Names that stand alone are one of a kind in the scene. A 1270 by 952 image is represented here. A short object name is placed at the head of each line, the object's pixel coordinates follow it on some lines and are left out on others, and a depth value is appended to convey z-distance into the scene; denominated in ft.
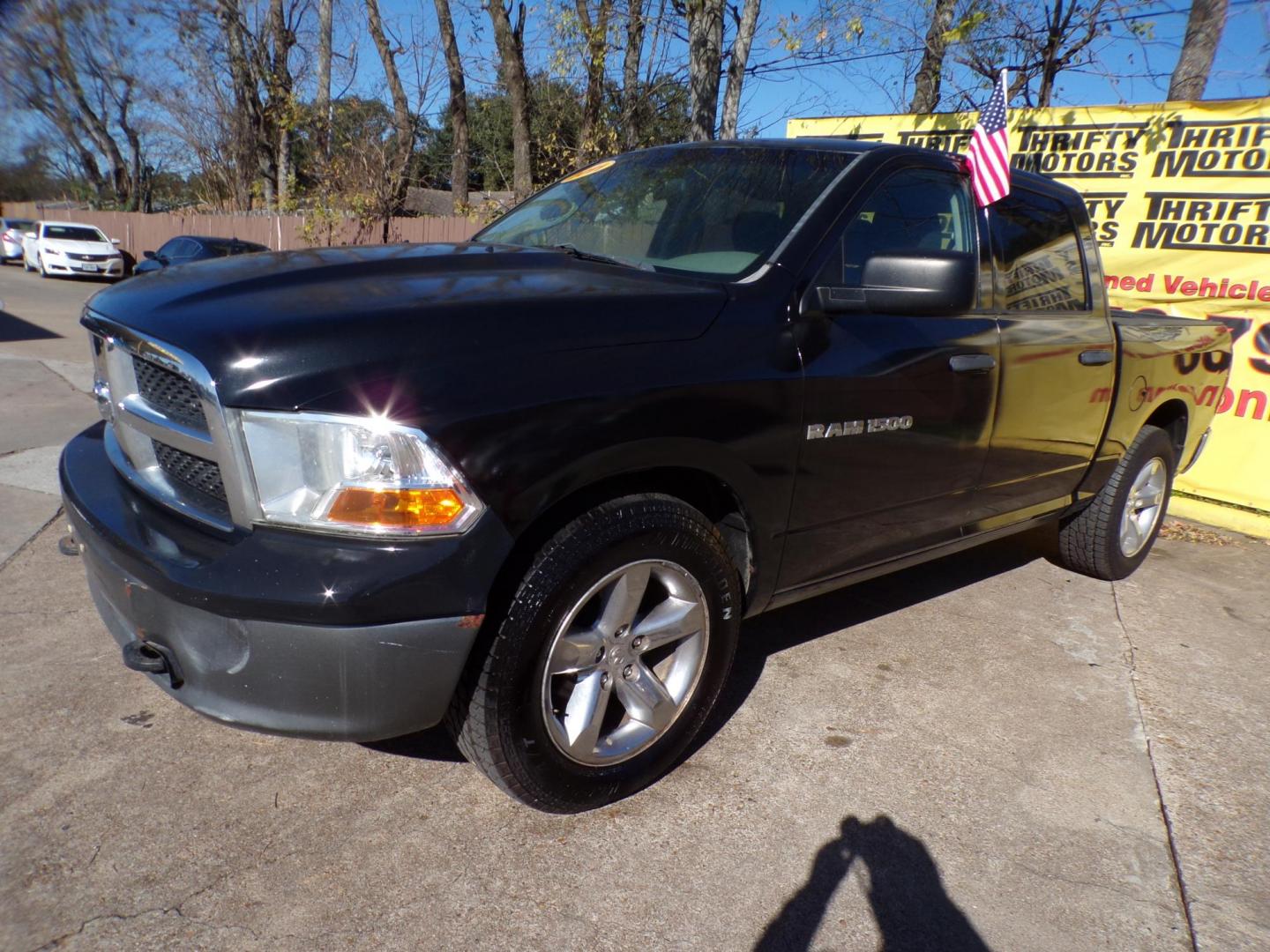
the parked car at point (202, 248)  55.83
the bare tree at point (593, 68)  32.96
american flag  11.35
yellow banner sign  19.44
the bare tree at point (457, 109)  48.67
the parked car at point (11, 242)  95.69
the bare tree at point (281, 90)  61.05
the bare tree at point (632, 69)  33.78
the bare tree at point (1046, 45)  31.04
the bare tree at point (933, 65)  32.17
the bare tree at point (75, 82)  102.42
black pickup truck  6.49
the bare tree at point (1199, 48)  25.18
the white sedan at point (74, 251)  75.41
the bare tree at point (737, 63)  33.47
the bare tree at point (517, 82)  38.22
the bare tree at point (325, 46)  67.72
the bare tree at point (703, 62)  31.12
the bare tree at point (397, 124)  56.59
